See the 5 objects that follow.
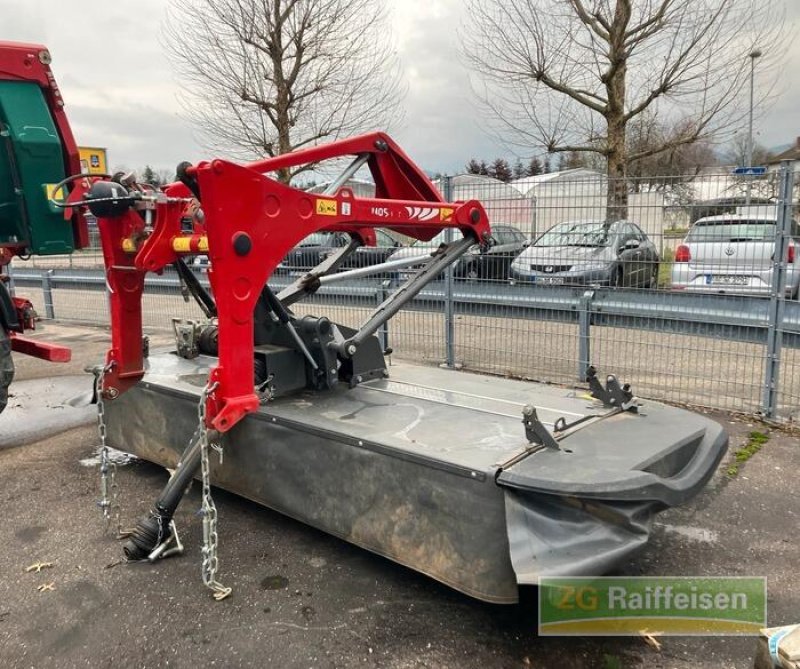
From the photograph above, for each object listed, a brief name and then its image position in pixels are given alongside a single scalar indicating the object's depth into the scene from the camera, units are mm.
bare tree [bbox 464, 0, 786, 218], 12031
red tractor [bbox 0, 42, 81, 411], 4227
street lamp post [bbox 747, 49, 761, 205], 11220
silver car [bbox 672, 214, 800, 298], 4934
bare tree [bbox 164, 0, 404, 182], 12812
